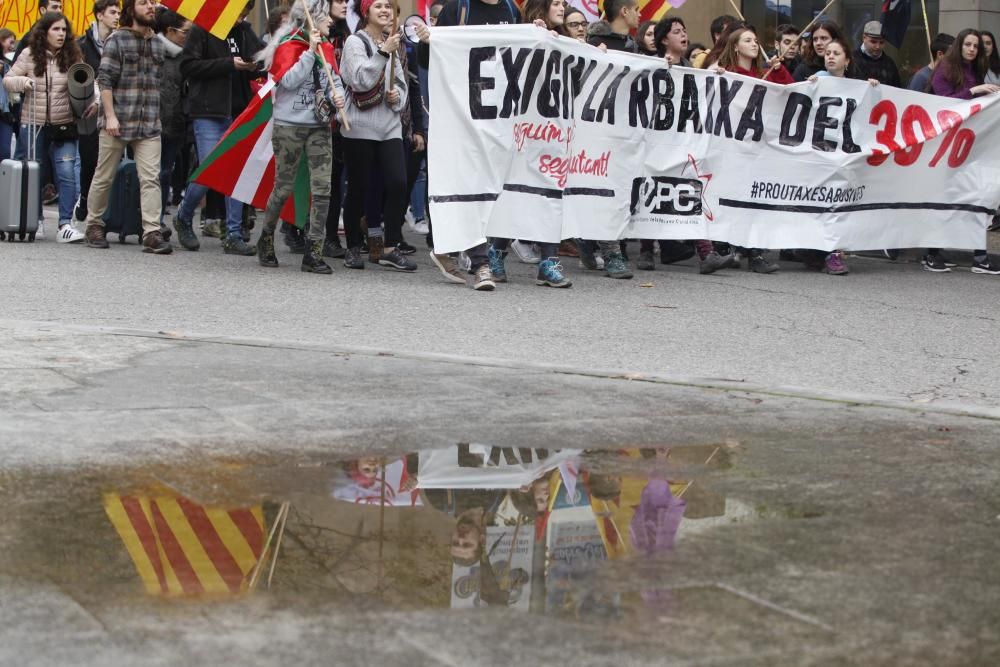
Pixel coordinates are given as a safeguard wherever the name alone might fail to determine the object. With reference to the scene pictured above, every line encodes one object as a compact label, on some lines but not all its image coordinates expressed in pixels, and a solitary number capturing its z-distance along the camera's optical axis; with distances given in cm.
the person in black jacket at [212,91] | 1225
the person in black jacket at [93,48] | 1316
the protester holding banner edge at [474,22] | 1063
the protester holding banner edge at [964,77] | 1339
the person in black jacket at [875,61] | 1421
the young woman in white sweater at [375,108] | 1088
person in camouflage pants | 1075
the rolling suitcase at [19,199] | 1245
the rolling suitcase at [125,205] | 1265
